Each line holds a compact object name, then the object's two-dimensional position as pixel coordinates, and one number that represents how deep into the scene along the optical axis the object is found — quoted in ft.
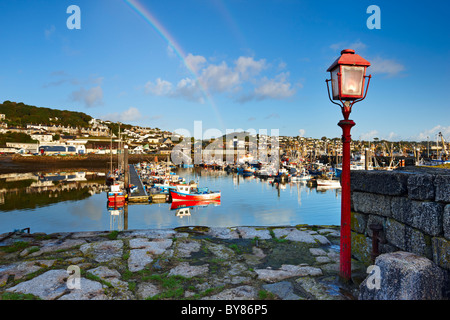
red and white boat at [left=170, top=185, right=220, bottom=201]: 108.78
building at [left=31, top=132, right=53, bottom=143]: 465.47
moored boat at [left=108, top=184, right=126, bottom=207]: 97.27
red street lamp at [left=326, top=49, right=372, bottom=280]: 13.76
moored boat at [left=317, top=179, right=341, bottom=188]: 166.10
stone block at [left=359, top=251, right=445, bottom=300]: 10.24
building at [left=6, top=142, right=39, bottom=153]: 414.88
